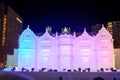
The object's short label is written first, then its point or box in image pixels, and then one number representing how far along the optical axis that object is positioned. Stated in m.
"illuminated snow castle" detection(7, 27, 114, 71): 57.53
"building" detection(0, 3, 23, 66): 127.56
